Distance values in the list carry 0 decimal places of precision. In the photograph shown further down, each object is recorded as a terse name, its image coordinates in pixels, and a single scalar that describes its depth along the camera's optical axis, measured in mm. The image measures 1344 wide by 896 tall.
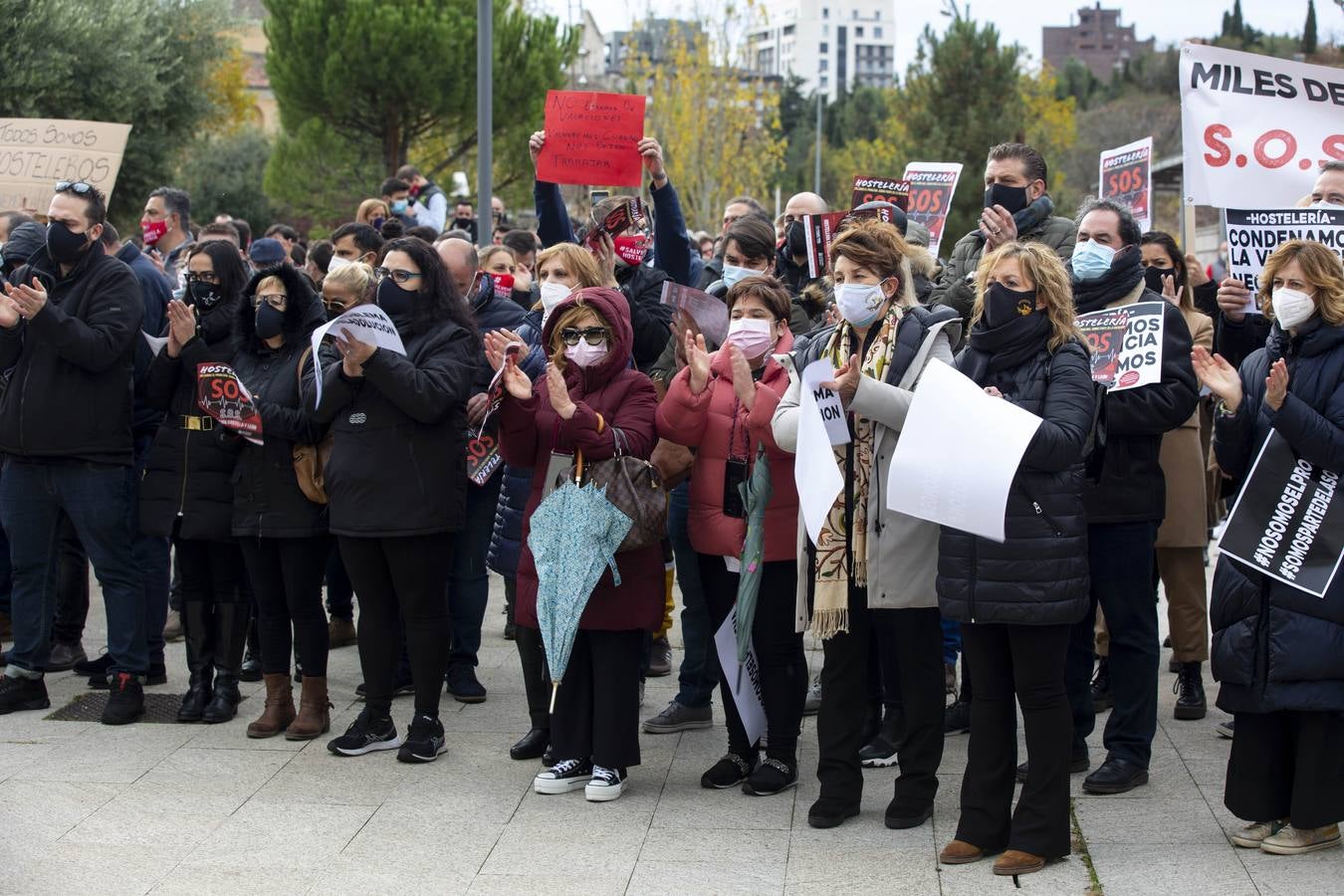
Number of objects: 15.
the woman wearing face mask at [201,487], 7016
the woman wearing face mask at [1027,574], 5094
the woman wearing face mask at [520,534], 6566
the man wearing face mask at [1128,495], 6035
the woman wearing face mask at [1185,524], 7184
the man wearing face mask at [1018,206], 6875
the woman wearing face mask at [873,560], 5566
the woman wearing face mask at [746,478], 6090
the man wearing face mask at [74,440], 7203
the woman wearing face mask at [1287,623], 5211
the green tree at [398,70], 26594
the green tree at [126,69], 18641
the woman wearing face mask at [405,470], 6379
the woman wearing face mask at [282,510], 6789
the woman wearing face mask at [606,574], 6074
